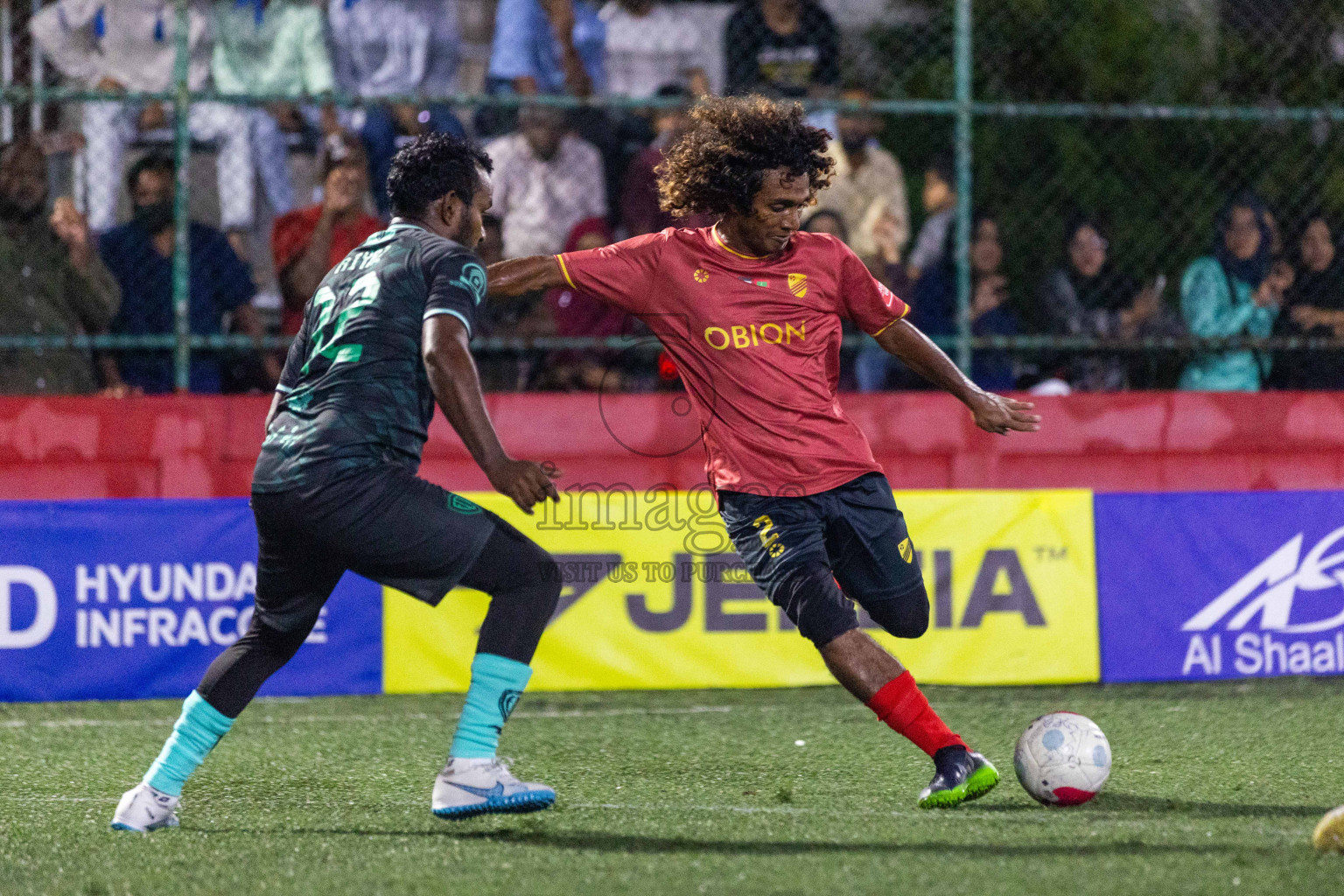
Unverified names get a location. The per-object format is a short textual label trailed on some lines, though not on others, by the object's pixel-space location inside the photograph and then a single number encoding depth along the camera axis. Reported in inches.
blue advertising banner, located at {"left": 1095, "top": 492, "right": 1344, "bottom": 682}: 579.2
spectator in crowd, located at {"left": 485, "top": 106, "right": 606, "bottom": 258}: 655.8
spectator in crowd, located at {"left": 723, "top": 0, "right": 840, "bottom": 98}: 705.0
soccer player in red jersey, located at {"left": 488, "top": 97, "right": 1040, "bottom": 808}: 369.4
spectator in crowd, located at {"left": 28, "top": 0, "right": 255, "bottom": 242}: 645.3
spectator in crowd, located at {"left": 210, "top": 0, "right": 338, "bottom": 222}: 657.6
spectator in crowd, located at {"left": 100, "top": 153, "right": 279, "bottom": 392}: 611.8
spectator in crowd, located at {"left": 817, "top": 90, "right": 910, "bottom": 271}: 674.8
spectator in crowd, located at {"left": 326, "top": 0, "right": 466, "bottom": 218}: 677.9
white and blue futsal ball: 363.9
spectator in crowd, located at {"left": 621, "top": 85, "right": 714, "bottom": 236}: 661.9
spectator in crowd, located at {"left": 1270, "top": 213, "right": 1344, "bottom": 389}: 659.4
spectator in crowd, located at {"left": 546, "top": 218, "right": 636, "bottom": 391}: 632.4
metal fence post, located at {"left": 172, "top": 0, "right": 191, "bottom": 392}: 599.5
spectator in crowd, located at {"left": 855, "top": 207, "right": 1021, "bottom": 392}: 653.3
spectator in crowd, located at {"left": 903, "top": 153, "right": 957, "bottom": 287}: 669.3
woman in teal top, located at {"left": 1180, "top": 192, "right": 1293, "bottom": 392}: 652.1
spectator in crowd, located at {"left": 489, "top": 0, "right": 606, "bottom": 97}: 687.1
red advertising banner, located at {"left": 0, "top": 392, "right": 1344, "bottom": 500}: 573.6
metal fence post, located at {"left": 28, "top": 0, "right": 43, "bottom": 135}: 629.3
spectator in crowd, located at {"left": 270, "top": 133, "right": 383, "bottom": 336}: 635.5
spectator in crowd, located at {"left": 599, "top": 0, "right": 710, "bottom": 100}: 731.4
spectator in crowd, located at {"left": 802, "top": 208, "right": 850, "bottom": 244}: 649.6
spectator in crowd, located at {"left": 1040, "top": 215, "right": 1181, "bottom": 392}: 669.3
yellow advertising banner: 556.4
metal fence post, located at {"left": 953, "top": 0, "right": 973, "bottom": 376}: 633.0
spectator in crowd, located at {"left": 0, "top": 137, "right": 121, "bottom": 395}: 597.0
